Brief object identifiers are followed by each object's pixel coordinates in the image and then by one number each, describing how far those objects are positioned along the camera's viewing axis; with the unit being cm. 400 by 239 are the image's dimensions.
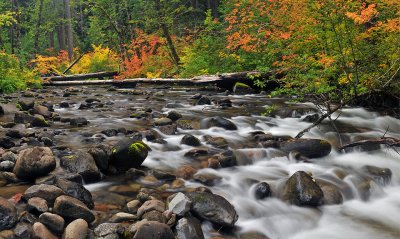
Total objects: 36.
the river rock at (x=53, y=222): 358
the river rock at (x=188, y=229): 369
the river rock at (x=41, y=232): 344
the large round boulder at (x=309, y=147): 648
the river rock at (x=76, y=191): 426
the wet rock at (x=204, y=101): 1216
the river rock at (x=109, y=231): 356
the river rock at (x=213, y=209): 404
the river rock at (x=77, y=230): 350
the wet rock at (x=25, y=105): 978
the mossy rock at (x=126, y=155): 551
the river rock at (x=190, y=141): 712
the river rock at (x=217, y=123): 855
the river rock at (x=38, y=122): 814
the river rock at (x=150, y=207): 408
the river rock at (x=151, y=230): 350
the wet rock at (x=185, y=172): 551
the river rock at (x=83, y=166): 505
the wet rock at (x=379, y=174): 563
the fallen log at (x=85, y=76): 2197
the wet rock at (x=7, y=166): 504
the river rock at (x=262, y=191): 498
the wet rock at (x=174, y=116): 941
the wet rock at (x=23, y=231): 346
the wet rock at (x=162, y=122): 865
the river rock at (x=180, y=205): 398
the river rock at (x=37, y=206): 382
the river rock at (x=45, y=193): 402
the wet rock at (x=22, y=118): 827
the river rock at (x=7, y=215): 351
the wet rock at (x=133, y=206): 425
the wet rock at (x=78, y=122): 854
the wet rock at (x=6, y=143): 611
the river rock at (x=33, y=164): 477
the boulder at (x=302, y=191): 469
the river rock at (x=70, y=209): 378
